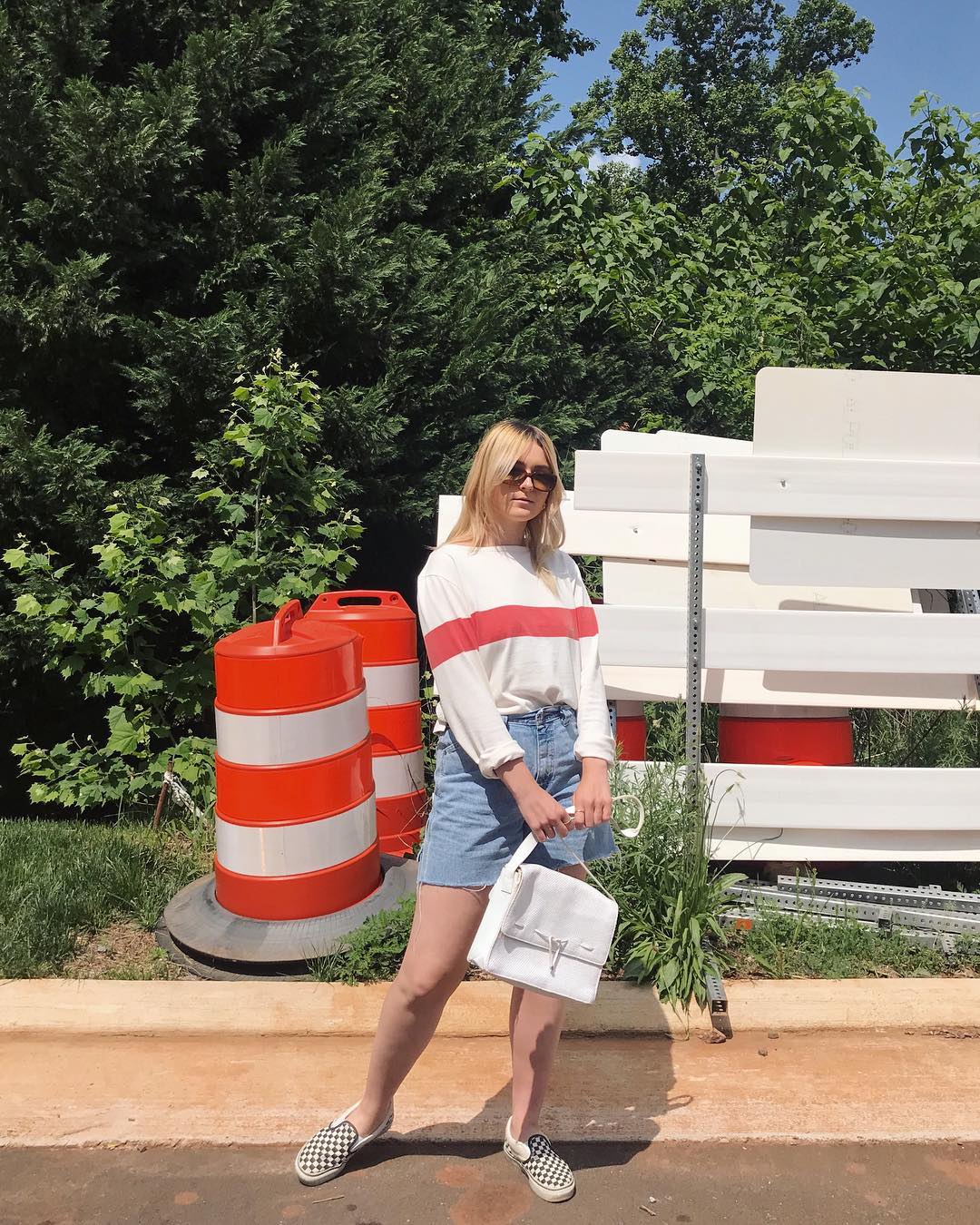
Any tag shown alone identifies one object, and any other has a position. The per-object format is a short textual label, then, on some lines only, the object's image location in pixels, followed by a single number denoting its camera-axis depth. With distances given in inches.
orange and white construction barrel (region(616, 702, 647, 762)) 169.3
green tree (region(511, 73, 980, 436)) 262.1
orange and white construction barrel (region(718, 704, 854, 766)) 161.6
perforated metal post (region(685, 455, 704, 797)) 148.3
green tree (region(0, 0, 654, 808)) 207.0
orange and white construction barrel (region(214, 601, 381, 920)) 136.6
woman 89.7
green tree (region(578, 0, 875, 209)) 1059.3
